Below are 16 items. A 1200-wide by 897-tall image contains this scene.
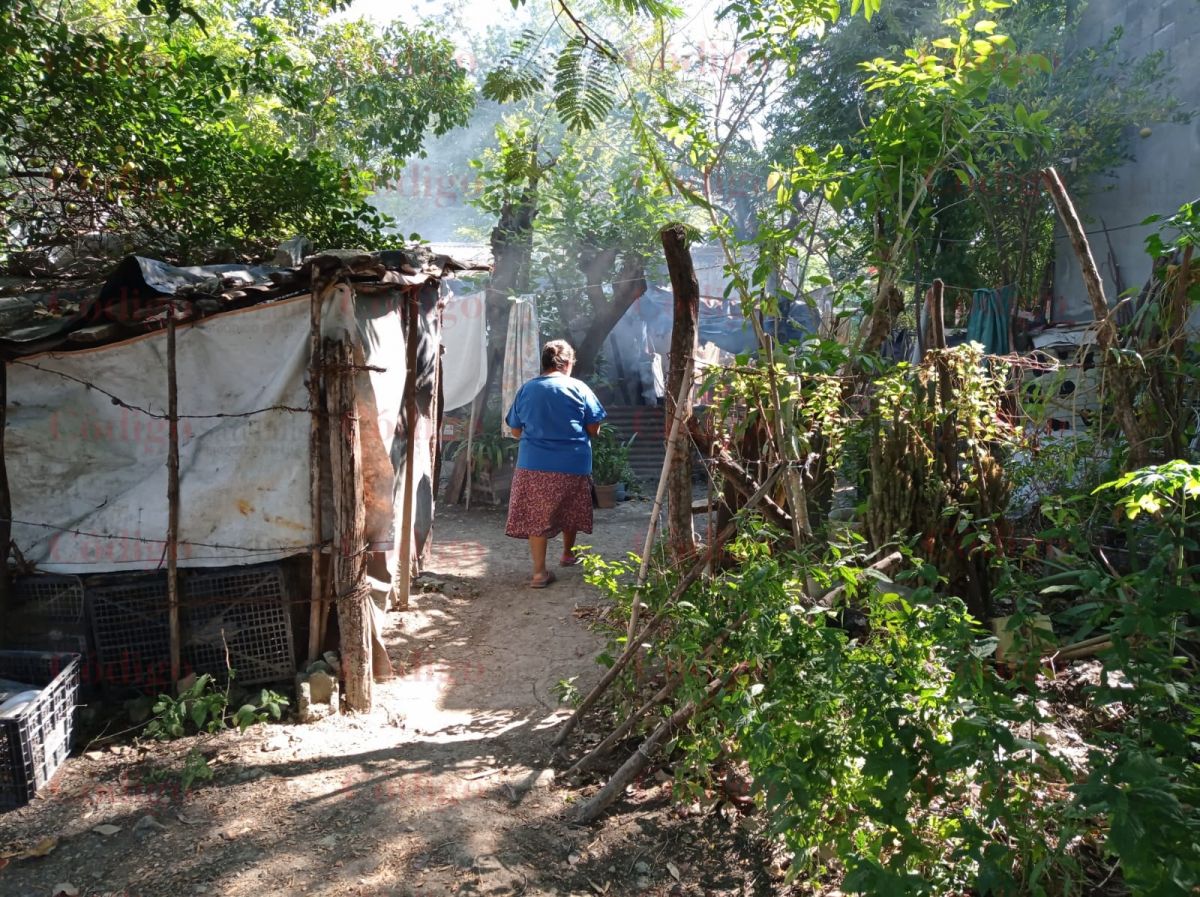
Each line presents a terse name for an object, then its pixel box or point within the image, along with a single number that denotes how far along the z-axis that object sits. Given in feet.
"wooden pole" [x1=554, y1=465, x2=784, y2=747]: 10.56
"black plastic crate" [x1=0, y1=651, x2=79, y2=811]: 11.27
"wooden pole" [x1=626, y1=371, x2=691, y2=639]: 11.47
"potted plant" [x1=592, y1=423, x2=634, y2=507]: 32.78
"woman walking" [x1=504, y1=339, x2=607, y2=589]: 20.58
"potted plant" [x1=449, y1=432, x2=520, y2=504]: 32.68
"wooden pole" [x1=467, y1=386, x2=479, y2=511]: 31.97
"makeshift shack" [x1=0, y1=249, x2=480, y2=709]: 13.74
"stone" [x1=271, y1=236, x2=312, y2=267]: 15.75
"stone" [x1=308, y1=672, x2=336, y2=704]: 13.93
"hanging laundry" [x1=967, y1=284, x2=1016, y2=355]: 30.07
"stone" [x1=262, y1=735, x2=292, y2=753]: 12.66
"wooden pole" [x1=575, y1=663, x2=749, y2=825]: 10.62
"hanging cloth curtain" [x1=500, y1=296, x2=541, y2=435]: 32.12
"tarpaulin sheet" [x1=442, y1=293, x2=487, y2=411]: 31.40
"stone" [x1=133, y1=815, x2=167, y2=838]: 10.64
